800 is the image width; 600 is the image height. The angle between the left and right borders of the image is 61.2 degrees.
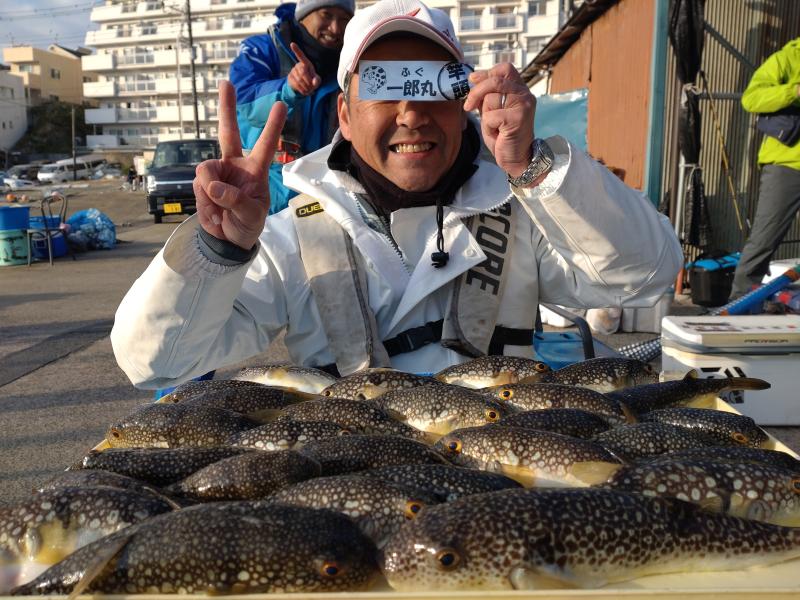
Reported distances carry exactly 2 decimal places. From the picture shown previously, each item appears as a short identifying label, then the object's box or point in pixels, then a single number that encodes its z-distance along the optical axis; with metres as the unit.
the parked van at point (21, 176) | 45.22
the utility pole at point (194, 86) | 40.24
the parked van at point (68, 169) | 53.08
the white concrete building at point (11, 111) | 70.19
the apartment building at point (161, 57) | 65.06
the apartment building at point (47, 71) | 76.75
